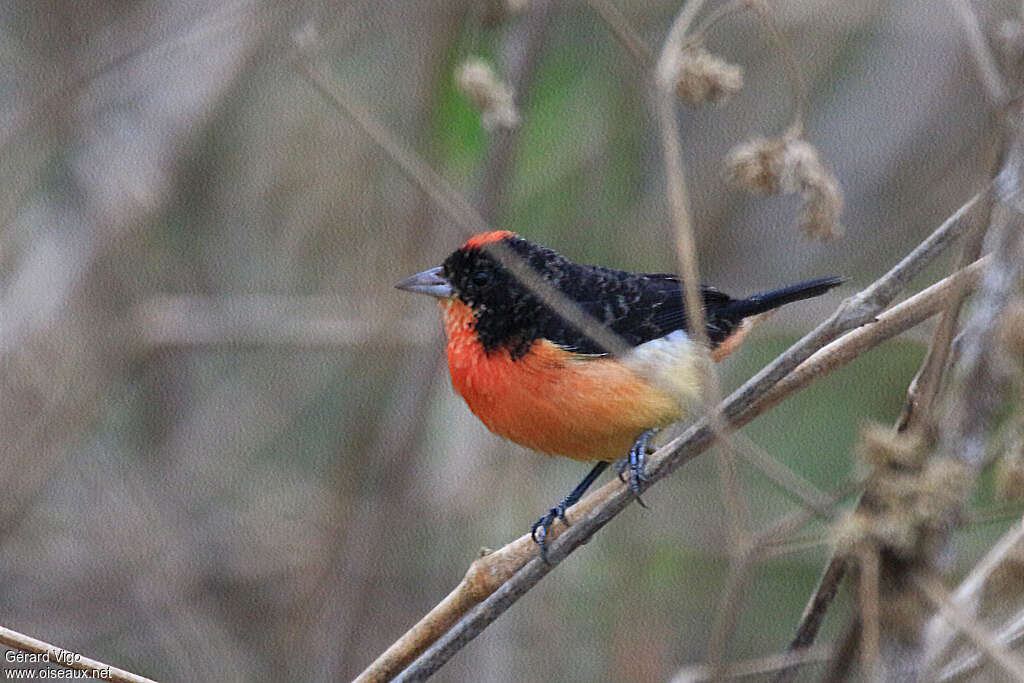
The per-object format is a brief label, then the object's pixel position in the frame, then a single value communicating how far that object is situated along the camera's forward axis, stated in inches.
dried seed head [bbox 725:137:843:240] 171.8
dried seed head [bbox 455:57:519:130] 179.3
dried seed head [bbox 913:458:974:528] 111.3
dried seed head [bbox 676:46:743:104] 180.2
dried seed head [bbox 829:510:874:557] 118.5
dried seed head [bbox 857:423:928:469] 117.8
